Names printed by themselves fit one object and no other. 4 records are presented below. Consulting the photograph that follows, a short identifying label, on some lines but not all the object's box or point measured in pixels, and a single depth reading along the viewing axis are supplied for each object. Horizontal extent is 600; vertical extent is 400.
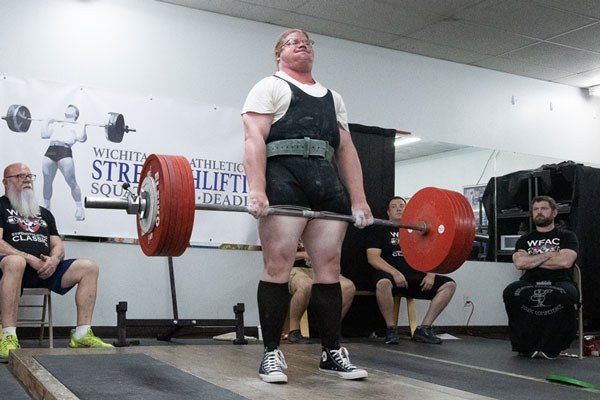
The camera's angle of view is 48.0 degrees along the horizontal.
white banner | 4.40
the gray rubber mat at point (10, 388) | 2.45
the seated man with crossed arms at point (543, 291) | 4.02
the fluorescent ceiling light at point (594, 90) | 6.79
